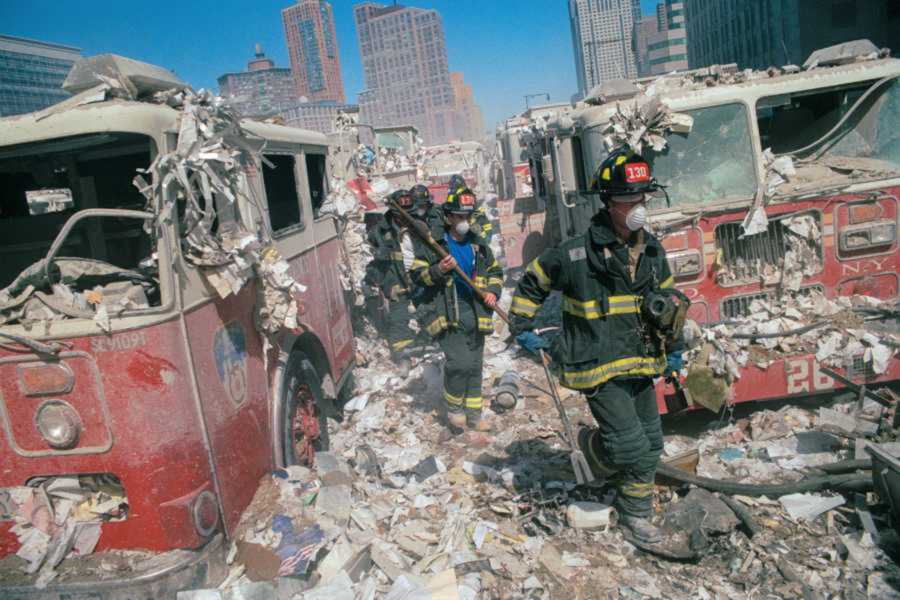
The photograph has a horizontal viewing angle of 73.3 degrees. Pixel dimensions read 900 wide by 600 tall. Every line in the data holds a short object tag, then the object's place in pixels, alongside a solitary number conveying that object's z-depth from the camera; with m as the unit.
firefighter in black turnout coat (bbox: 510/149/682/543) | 2.96
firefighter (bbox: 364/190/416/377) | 6.21
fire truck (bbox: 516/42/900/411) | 4.26
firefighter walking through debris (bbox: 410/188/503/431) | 4.78
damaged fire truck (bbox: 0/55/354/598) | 2.43
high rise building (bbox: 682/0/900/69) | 26.66
